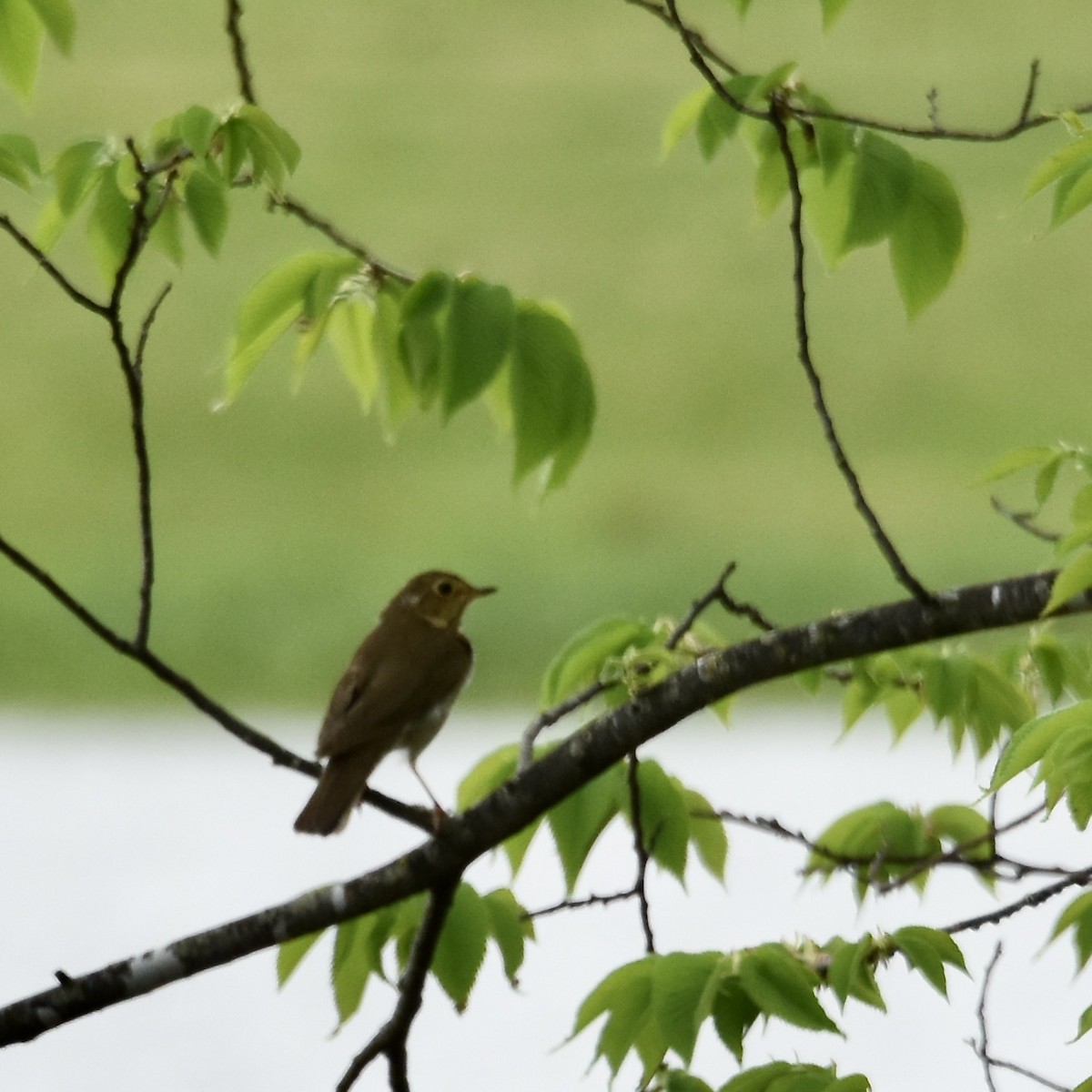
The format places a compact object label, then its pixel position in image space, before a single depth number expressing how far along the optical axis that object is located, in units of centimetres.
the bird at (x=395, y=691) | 1299
